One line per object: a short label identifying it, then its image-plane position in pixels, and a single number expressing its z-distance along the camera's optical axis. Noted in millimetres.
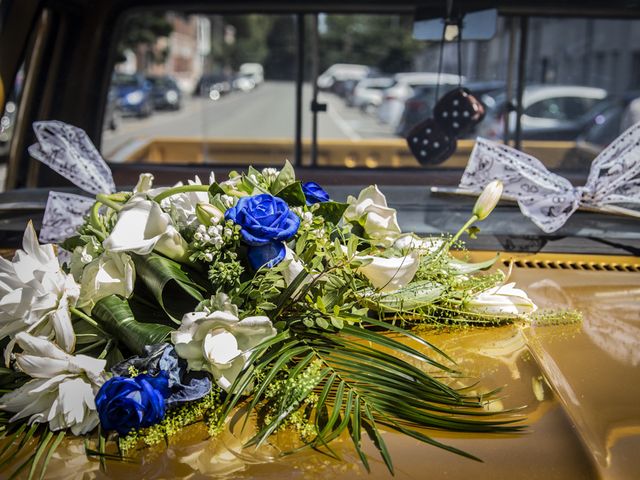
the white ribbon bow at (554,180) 2215
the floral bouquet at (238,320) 1273
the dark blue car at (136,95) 21059
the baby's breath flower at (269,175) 1735
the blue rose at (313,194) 1714
